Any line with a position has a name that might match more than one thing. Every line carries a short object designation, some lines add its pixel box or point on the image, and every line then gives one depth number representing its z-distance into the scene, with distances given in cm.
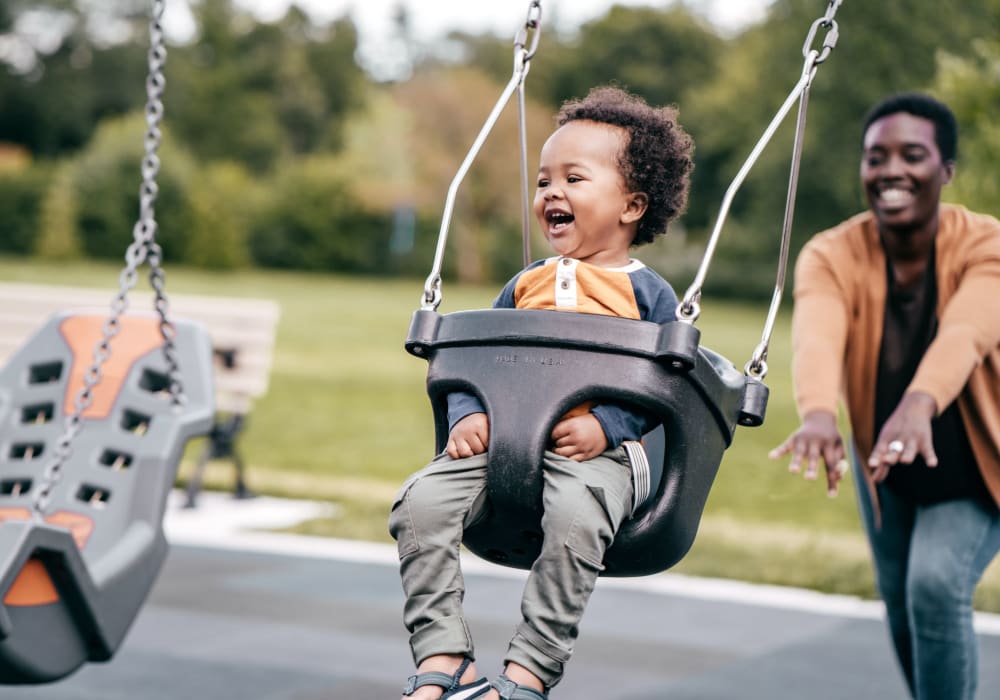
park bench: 786
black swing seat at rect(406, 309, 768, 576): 218
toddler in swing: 216
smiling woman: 316
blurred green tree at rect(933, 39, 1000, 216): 894
